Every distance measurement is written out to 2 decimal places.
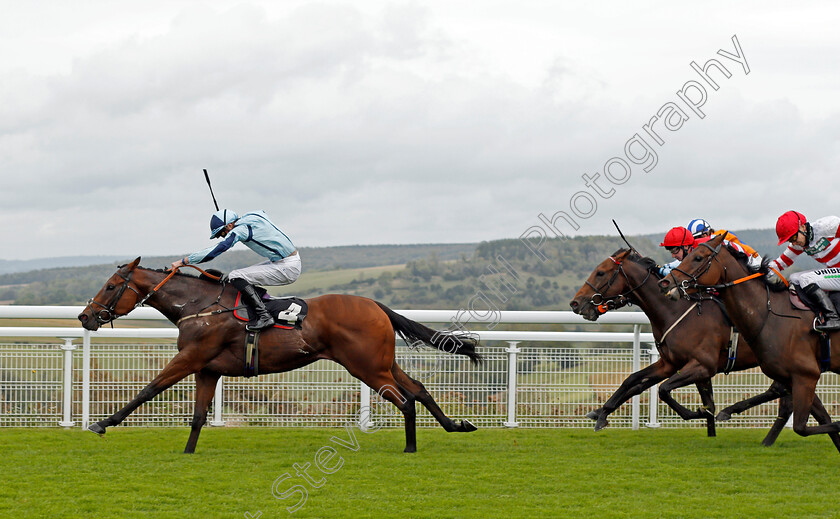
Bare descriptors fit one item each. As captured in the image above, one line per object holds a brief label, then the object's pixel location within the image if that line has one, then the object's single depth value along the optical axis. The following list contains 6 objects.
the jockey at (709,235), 14.70
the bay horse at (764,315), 12.56
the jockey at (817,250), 12.73
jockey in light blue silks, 13.45
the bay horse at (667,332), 14.08
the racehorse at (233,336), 13.42
